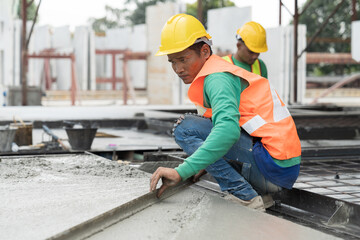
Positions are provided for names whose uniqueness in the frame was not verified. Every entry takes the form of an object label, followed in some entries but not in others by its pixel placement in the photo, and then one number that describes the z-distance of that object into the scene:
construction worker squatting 2.61
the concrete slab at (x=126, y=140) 5.53
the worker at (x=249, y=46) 4.57
